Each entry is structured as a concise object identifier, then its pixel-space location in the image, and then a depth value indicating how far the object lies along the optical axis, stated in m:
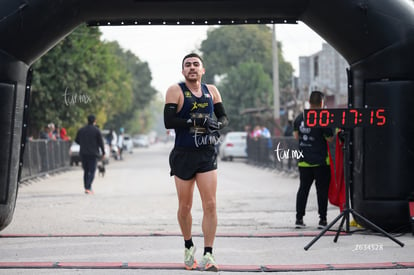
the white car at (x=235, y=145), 34.94
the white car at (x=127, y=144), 57.40
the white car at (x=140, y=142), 88.31
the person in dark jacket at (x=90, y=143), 16.78
